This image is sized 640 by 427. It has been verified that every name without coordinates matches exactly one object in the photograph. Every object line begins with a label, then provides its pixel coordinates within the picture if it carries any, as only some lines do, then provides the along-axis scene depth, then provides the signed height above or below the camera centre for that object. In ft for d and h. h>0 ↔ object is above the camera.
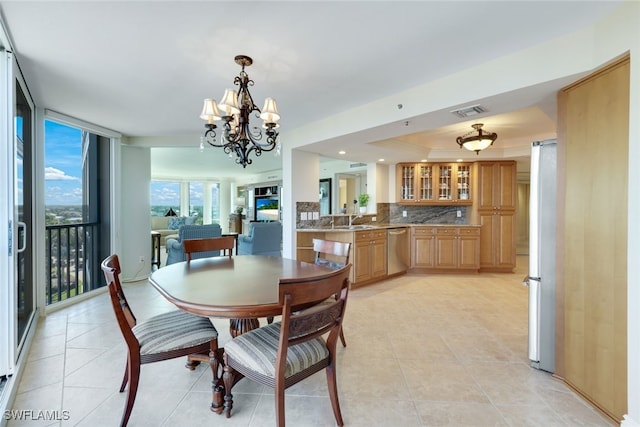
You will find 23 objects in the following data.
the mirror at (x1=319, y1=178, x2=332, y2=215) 25.91 +1.52
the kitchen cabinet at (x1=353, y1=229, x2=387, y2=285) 14.19 -2.28
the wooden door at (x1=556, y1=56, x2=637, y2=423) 5.36 -0.49
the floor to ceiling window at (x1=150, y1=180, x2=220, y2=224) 35.12 +1.56
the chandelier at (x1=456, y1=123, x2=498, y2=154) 13.03 +3.38
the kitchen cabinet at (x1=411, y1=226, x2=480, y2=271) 17.40 -2.17
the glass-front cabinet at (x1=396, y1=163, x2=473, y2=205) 18.33 +1.92
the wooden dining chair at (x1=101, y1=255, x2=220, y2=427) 5.04 -2.45
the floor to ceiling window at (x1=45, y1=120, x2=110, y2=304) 11.34 +0.06
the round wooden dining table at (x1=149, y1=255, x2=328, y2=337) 4.63 -1.50
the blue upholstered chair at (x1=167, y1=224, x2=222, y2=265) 16.19 -1.44
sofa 26.69 -1.26
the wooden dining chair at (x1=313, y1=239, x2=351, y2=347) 8.07 -1.14
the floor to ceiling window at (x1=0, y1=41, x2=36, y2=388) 6.32 -0.24
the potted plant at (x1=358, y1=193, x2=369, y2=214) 18.86 +0.66
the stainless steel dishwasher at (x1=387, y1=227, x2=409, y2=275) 16.31 -2.25
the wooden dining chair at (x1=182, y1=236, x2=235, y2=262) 9.05 -1.12
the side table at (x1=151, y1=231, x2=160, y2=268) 19.43 -2.06
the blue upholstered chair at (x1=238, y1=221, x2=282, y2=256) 18.43 -1.91
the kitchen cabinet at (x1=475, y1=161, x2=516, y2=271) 17.69 -0.02
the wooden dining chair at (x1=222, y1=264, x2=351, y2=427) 4.34 -2.40
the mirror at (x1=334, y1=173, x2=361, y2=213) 25.55 +2.04
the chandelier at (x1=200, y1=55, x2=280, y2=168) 6.63 +2.31
